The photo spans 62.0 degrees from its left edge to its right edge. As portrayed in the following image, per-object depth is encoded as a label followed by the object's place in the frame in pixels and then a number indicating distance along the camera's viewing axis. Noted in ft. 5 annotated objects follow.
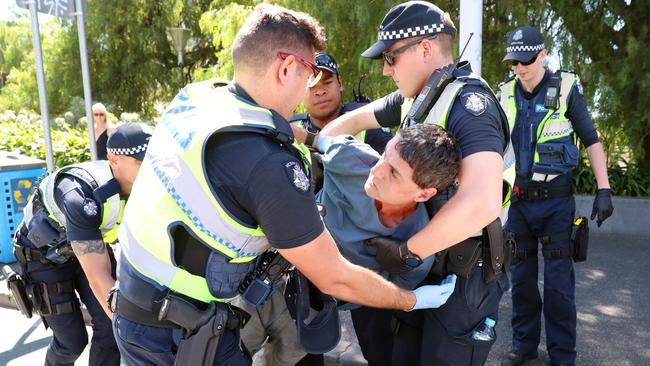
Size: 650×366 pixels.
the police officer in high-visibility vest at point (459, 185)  5.90
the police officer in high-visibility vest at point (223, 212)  4.82
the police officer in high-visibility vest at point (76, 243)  8.27
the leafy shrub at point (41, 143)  30.09
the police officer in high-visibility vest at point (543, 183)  10.79
